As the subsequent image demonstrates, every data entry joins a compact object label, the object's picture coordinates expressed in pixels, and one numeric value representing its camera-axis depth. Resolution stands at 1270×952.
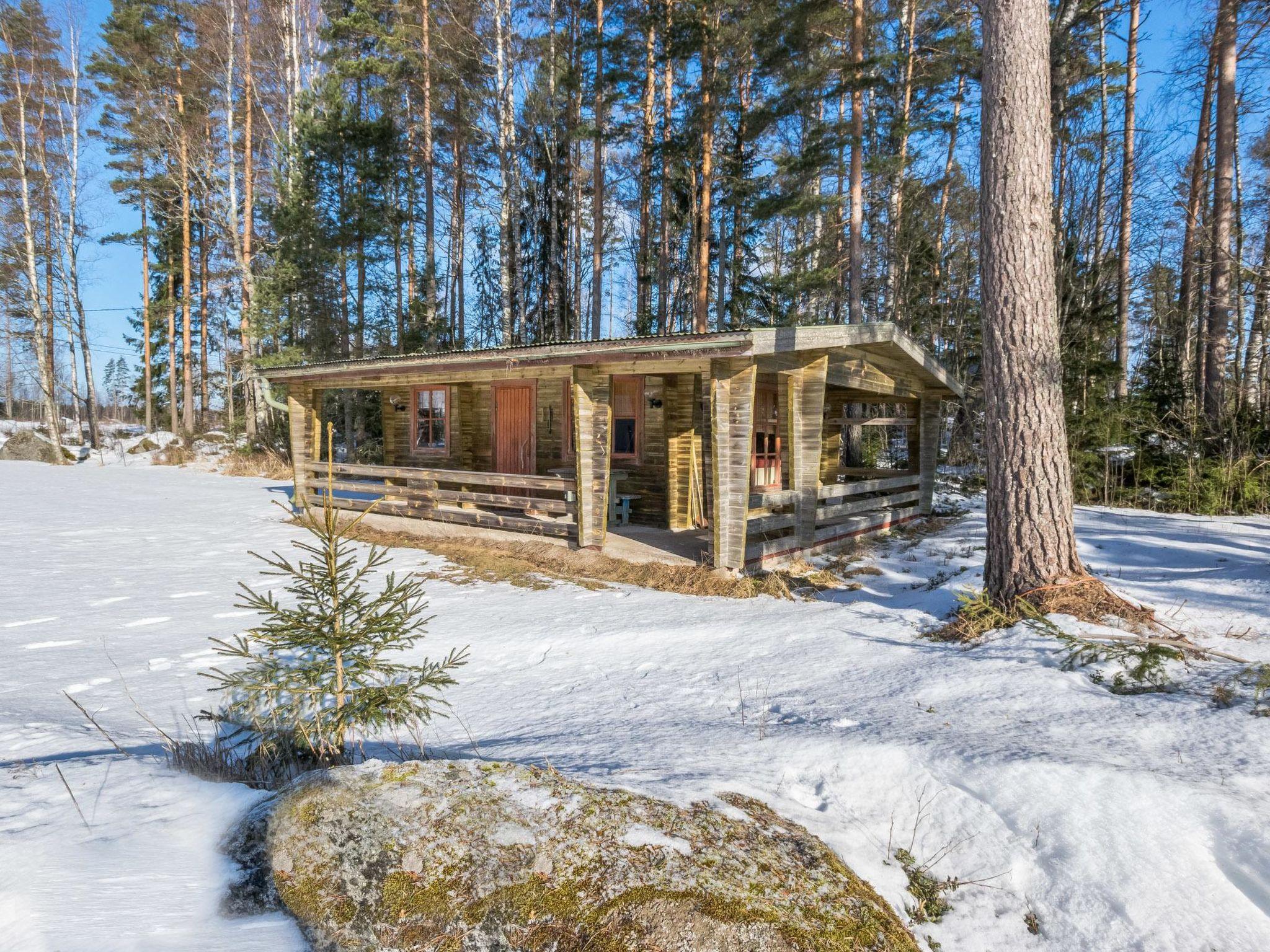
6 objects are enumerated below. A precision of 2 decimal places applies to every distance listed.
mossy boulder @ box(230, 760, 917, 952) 1.66
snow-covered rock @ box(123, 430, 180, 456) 24.66
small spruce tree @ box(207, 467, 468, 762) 2.79
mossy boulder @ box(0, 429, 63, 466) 24.33
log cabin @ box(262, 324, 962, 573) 7.55
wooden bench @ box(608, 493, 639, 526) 11.09
